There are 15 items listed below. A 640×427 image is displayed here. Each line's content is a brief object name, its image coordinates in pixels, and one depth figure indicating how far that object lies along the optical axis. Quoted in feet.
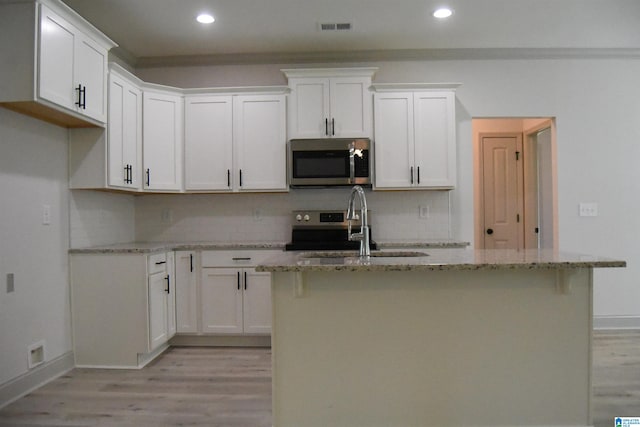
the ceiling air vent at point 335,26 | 11.03
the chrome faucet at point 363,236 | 6.89
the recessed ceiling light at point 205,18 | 10.44
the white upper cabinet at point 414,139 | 12.12
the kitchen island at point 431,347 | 6.45
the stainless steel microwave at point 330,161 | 11.96
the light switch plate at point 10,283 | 8.26
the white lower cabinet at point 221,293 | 11.53
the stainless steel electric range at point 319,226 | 12.62
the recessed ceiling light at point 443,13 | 10.33
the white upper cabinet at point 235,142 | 12.28
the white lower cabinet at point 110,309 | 10.04
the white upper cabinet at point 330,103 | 12.09
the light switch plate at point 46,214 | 9.23
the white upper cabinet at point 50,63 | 7.67
